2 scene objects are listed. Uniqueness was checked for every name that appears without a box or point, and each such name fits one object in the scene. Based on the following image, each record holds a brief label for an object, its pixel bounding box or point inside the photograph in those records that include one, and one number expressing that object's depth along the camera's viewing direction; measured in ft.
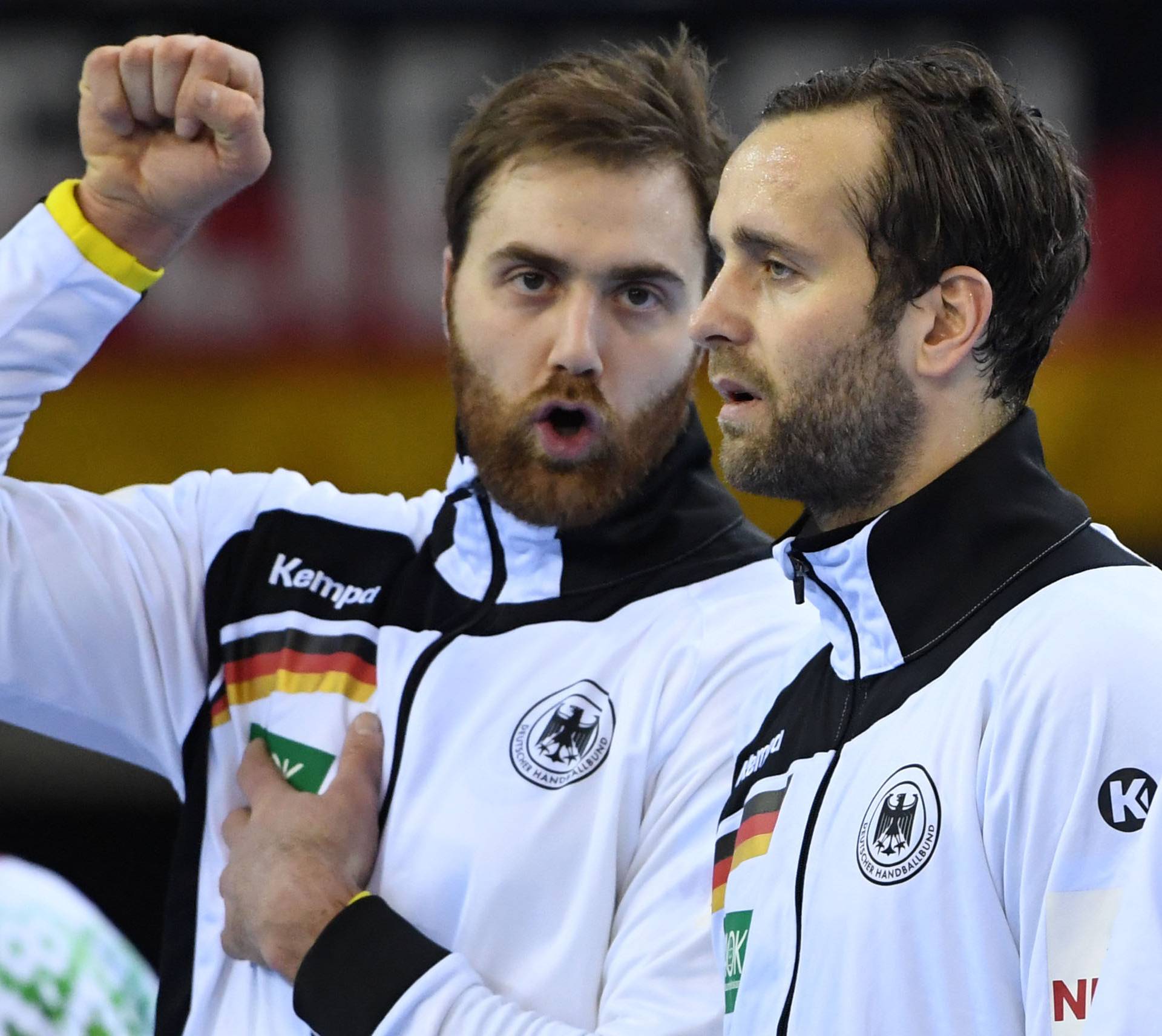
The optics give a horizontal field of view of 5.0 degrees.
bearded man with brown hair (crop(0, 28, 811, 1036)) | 26.16
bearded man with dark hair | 25.24
